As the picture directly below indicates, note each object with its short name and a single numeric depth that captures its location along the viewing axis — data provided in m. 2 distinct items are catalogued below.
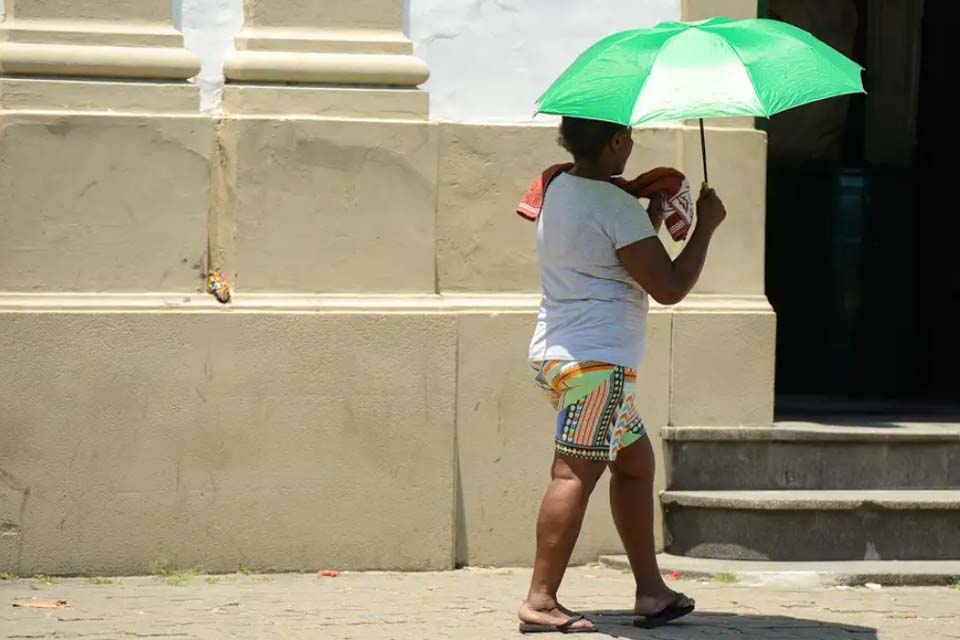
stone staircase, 12.90
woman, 10.23
